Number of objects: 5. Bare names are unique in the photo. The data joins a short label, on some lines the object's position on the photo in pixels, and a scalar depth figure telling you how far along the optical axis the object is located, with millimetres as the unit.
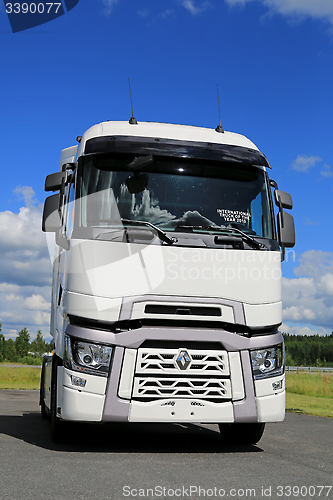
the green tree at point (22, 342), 133875
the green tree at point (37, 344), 139075
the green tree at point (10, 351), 131375
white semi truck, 6281
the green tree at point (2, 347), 129587
